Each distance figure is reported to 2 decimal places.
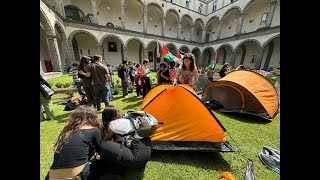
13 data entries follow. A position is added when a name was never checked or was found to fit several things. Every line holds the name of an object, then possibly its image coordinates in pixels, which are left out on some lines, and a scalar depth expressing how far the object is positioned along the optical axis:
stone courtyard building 14.88
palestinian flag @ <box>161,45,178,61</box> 6.75
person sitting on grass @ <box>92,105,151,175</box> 1.77
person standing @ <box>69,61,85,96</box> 6.24
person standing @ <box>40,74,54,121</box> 3.70
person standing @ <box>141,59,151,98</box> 5.67
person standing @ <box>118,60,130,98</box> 6.28
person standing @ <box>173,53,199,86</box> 3.72
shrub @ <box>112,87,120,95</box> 7.17
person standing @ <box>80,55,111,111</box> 3.96
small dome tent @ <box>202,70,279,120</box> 3.96
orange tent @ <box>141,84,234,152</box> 2.42
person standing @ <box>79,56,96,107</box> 4.20
